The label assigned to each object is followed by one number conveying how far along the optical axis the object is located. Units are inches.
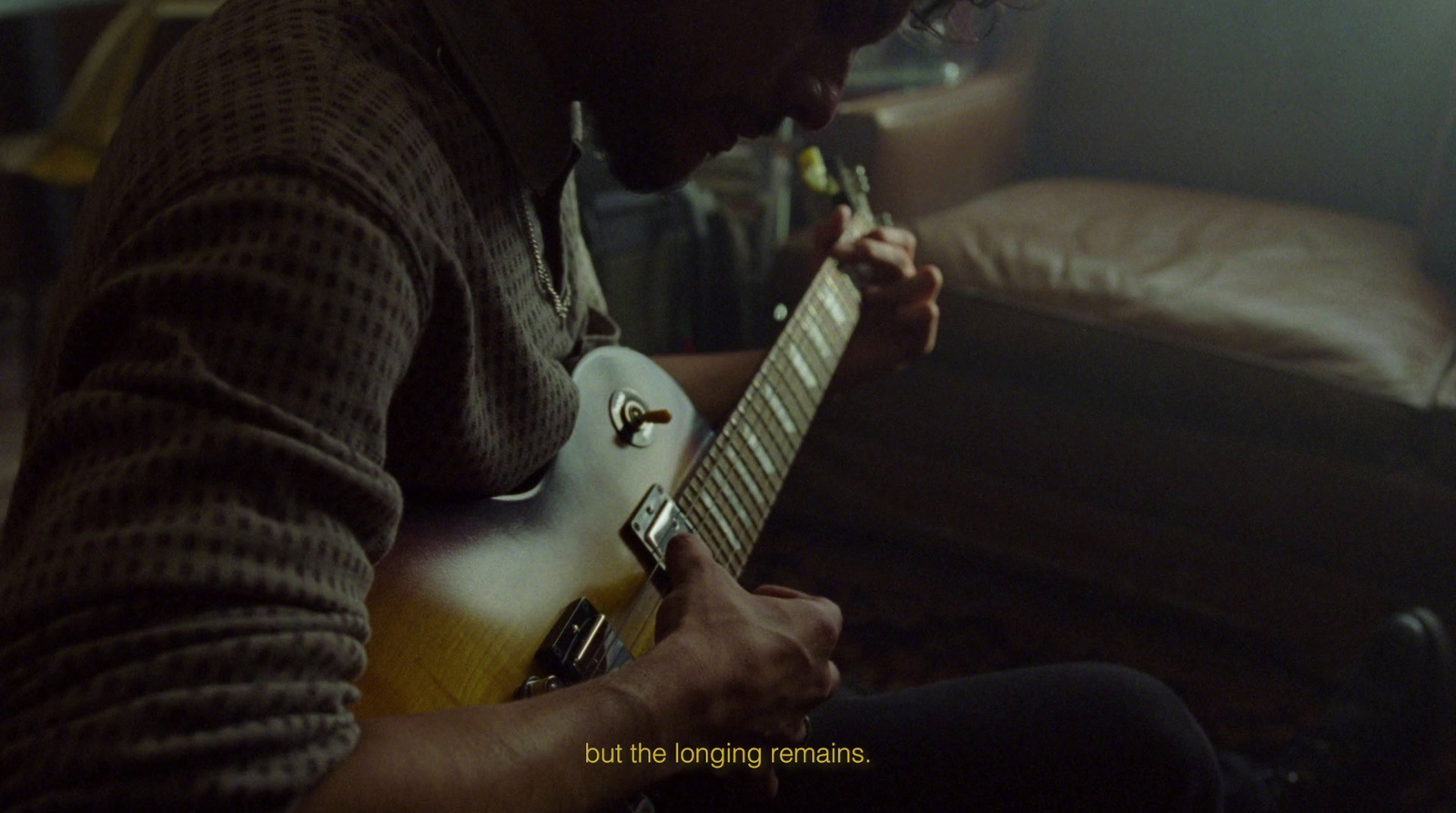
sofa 56.3
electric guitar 24.3
